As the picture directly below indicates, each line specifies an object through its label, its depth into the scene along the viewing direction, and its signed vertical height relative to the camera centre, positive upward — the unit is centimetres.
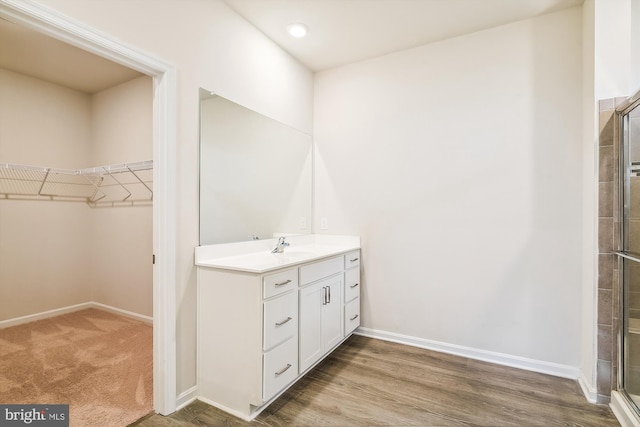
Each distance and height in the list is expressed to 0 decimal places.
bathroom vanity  186 -69
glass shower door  190 -21
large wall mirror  223 +33
